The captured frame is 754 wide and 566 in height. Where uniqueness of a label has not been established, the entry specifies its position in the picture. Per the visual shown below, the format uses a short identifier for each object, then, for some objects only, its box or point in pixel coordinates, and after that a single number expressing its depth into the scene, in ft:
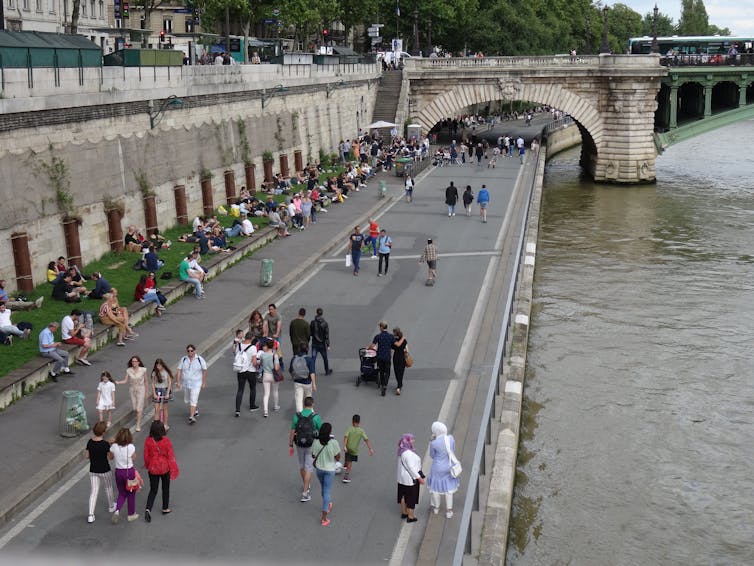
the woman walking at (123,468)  52.24
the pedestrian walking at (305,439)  54.60
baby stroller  72.23
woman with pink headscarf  51.55
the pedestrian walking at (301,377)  65.21
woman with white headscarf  51.72
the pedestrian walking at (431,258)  104.83
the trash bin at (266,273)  100.59
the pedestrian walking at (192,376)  64.64
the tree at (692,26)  641.40
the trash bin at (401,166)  186.91
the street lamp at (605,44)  222.97
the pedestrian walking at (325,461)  52.21
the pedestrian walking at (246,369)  66.28
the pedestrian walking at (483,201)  141.69
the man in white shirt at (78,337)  75.77
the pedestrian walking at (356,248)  108.75
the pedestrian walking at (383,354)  70.23
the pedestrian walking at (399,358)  70.90
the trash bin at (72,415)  61.72
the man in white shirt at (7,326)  76.79
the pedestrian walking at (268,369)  66.69
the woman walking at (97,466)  52.29
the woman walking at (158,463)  52.60
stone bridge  217.36
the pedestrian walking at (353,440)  56.18
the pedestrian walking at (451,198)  146.30
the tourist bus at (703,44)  259.19
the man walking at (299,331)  72.54
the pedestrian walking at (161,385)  63.21
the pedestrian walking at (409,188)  159.02
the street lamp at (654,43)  228.22
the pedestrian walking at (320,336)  74.13
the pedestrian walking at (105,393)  61.77
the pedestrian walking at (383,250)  109.19
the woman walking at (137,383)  63.05
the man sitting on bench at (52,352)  72.33
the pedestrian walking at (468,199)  148.87
